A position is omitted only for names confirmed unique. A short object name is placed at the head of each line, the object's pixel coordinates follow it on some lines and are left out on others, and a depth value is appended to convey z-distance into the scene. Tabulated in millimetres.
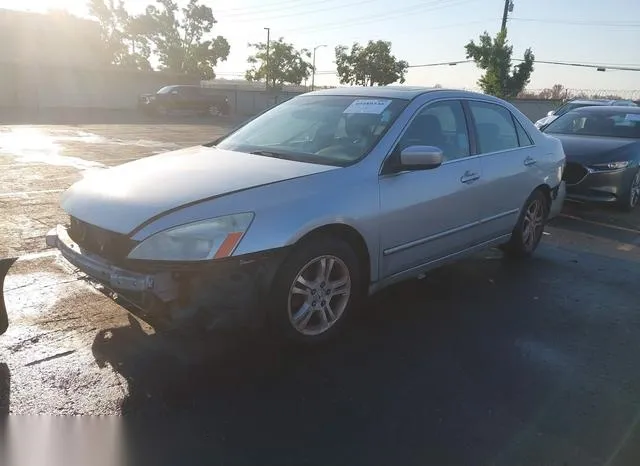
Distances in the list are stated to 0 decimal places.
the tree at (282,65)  58250
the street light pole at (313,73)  60516
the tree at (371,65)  53062
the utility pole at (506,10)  32812
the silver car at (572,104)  16125
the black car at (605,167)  7832
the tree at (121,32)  57625
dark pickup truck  30750
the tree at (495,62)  32938
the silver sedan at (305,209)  3008
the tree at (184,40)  59531
